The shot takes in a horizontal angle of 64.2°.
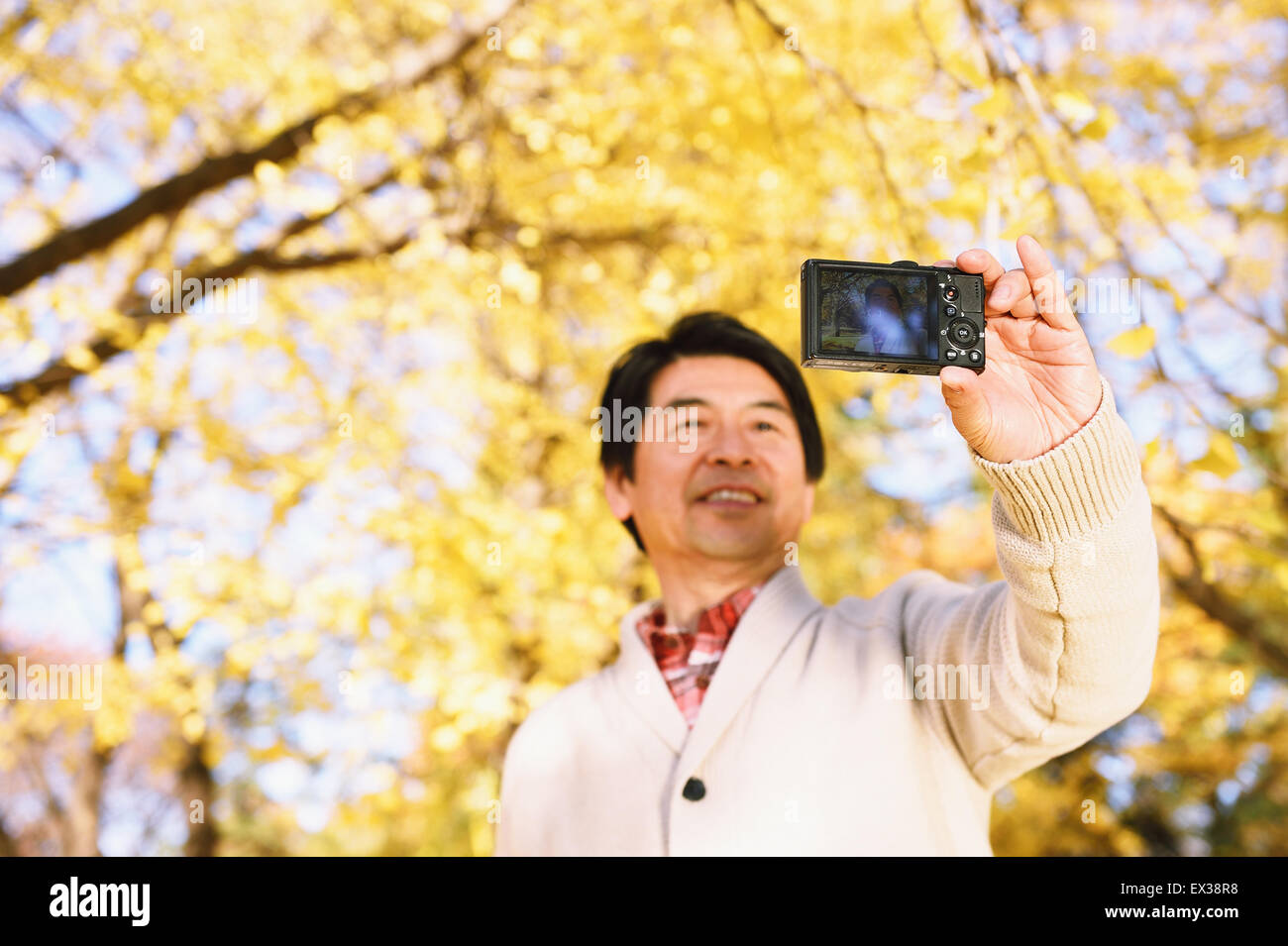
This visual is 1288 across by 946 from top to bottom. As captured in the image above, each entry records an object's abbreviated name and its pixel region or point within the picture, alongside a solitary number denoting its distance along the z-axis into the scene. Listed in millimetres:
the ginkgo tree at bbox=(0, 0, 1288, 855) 3545
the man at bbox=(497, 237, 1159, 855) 1301
